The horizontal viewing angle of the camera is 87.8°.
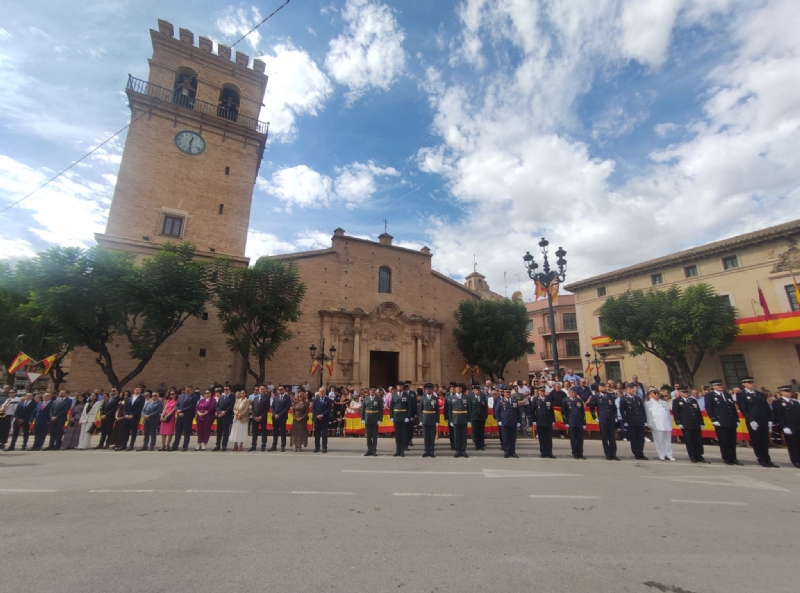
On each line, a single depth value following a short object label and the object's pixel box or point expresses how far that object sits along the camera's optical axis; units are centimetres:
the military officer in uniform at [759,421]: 992
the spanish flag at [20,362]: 1781
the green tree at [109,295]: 1875
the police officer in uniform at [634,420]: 1095
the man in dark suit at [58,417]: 1302
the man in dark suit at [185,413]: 1267
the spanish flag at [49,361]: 1995
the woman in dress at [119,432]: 1293
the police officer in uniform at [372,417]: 1166
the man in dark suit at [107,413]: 1348
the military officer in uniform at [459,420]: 1120
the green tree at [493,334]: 3186
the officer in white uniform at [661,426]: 1080
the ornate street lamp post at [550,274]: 1733
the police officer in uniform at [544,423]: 1094
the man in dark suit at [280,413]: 1262
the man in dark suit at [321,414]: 1202
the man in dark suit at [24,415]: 1311
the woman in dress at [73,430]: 1350
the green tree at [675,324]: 2391
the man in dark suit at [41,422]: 1309
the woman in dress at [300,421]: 1230
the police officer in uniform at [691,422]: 1042
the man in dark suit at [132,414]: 1280
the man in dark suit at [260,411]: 1279
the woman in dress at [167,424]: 1259
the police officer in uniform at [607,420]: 1061
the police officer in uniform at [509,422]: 1088
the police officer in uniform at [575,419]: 1075
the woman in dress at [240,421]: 1240
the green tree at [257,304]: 2344
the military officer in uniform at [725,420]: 1019
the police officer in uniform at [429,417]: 1123
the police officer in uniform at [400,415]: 1138
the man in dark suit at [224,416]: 1265
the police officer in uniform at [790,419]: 988
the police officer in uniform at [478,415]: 1244
